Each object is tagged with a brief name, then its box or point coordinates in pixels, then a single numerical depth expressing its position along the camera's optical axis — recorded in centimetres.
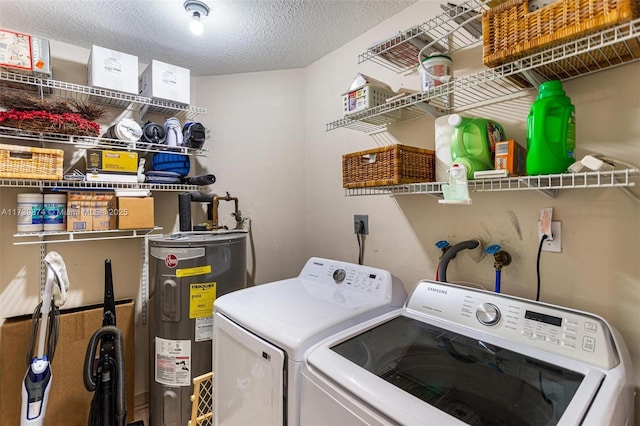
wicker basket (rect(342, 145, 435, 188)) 129
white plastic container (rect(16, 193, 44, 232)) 165
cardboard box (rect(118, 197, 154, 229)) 181
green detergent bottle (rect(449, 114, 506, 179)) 117
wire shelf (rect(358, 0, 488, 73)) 136
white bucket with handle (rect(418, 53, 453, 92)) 131
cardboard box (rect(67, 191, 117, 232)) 172
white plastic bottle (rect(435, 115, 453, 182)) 128
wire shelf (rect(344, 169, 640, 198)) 89
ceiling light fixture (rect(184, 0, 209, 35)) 155
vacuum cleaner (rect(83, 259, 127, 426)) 155
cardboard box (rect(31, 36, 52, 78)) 159
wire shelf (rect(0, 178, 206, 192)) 163
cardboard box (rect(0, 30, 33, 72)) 152
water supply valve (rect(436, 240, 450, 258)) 149
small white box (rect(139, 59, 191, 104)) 189
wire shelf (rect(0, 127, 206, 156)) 164
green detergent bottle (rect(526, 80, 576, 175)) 97
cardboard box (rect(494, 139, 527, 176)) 107
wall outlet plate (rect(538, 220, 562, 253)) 117
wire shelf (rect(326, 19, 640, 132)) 85
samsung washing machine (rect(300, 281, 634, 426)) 74
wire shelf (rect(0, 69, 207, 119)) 164
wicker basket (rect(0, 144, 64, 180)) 154
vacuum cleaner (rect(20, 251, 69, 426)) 140
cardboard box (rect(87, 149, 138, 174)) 180
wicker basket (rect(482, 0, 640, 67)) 77
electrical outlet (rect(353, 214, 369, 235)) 194
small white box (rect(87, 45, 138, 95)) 173
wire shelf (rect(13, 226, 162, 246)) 167
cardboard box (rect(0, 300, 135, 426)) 171
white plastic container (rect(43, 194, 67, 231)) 170
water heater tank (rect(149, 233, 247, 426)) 171
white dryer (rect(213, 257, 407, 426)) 103
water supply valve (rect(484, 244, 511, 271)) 129
